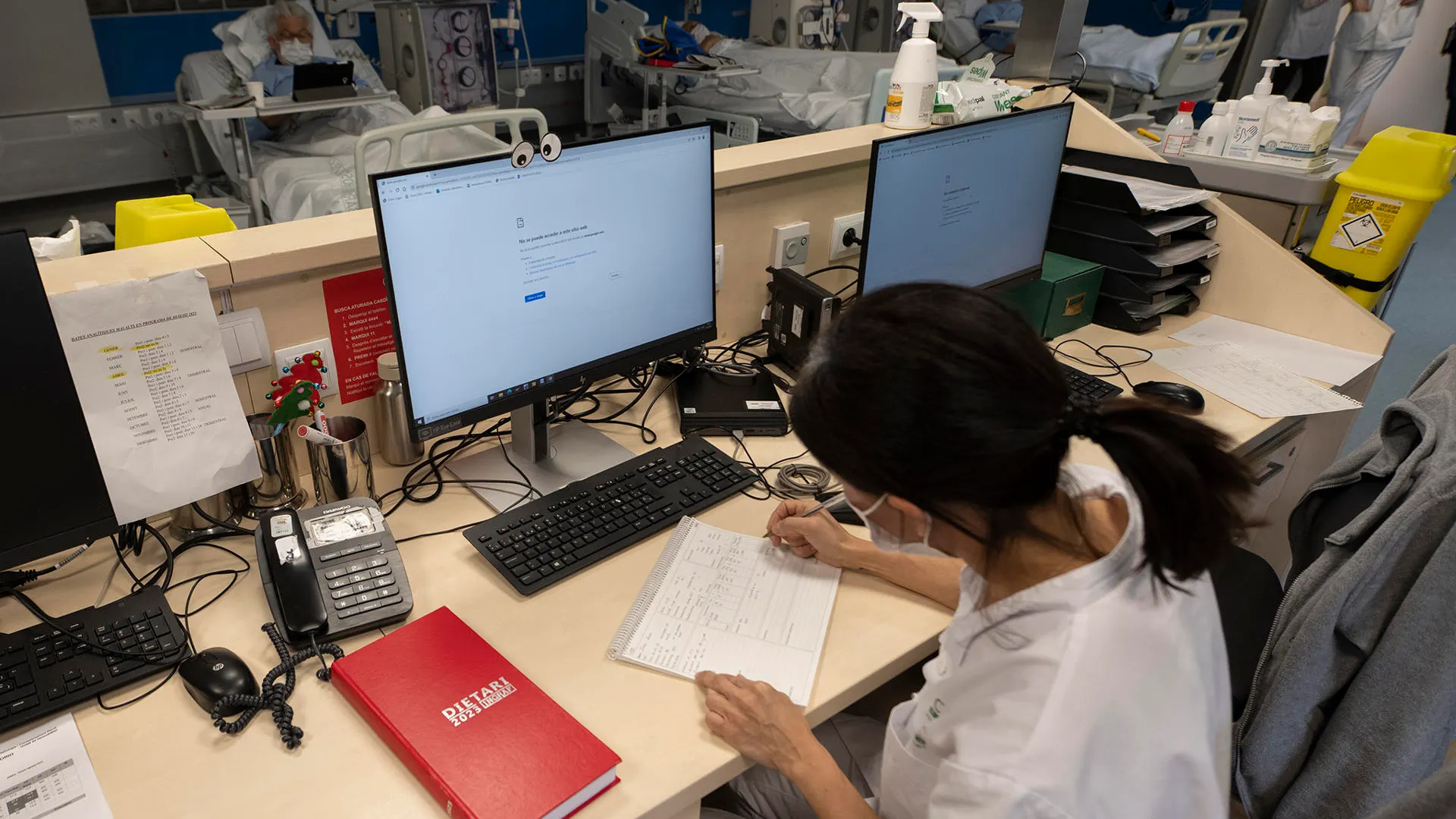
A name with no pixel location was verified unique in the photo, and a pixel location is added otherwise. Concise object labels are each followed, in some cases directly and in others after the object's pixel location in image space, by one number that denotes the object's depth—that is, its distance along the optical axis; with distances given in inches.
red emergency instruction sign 47.9
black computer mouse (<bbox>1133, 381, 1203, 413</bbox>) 60.7
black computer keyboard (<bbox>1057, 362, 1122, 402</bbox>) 62.4
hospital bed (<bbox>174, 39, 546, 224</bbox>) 120.0
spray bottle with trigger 66.9
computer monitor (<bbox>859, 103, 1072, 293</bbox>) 56.5
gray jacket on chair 36.8
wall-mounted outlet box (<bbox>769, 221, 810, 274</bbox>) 66.2
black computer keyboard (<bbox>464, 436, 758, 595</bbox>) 42.9
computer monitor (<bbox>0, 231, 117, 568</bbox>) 32.7
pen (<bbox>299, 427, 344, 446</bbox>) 44.1
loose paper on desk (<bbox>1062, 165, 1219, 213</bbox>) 71.0
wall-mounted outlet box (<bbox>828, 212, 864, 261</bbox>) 70.9
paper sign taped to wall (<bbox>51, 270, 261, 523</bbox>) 38.6
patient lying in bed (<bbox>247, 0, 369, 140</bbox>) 144.9
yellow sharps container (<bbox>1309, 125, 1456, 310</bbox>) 73.6
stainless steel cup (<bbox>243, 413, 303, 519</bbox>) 45.0
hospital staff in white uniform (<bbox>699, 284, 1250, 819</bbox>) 26.3
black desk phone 38.2
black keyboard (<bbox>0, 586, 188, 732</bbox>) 34.2
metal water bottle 49.1
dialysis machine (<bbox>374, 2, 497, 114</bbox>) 159.8
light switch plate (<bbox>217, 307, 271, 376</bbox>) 44.1
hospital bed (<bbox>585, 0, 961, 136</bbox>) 163.5
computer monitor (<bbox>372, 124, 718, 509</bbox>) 40.9
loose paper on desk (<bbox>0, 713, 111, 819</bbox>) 30.6
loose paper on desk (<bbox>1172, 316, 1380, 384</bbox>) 67.0
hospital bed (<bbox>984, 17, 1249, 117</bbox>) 193.8
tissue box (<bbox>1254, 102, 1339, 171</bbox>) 81.7
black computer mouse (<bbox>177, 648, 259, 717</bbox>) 34.5
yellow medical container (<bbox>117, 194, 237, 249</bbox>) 46.8
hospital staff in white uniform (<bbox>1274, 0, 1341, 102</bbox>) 207.0
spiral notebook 37.9
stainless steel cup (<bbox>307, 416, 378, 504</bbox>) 45.1
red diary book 30.7
